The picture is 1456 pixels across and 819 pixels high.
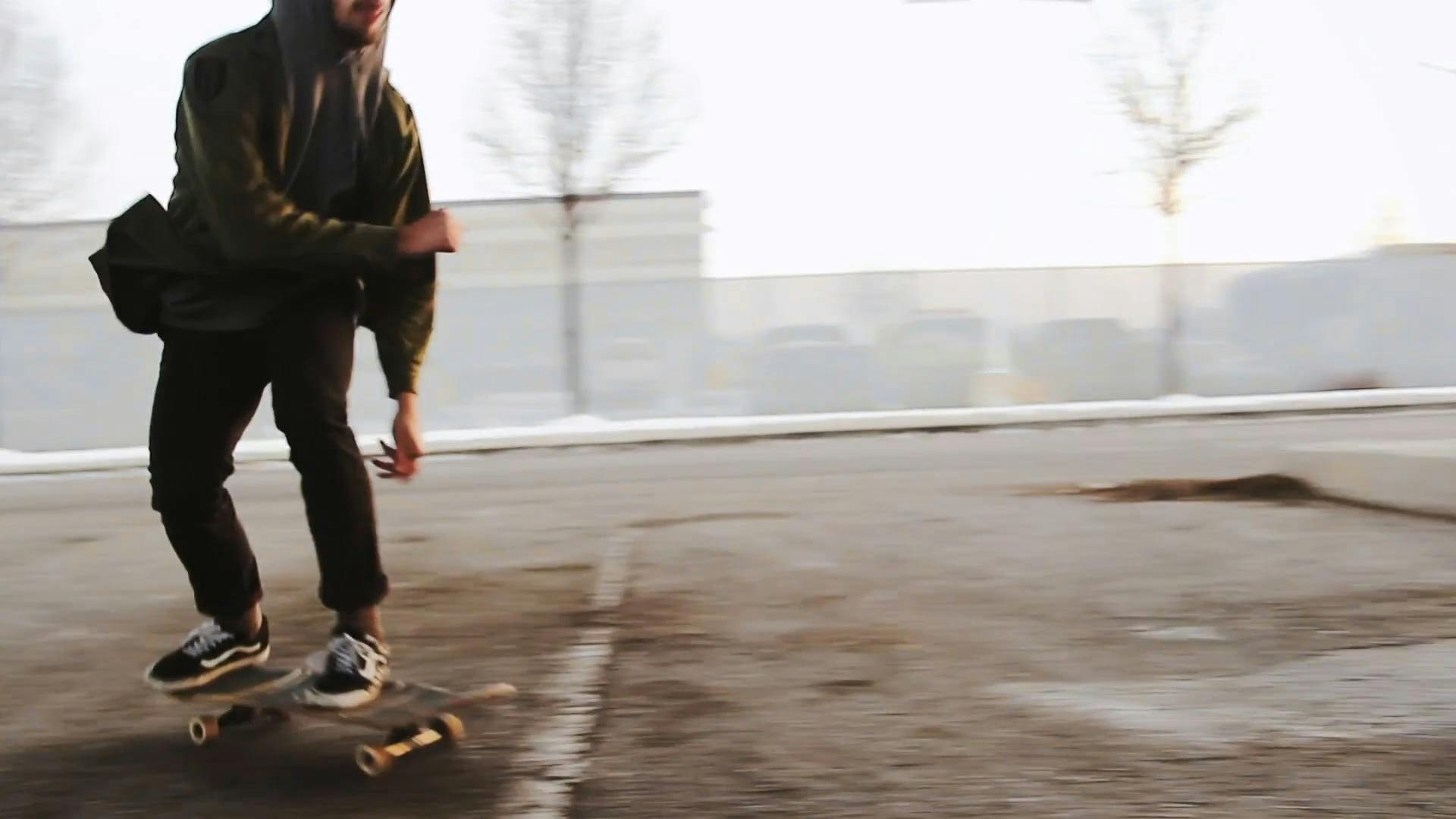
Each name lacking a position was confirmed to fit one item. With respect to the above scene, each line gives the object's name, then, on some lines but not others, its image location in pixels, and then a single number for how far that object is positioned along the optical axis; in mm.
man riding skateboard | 2418
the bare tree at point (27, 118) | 14820
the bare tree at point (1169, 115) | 16953
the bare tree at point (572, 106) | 15586
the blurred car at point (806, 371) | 16531
